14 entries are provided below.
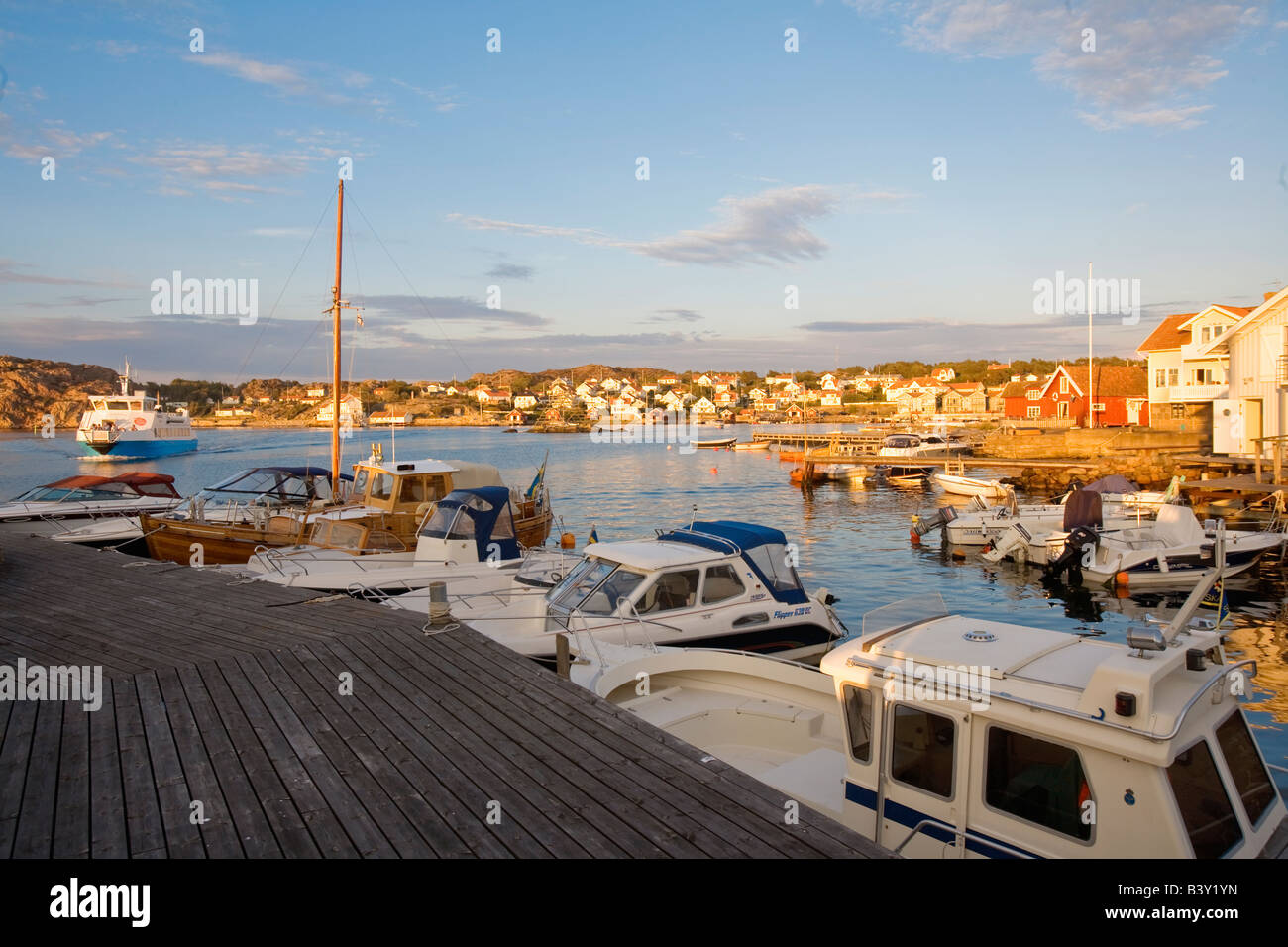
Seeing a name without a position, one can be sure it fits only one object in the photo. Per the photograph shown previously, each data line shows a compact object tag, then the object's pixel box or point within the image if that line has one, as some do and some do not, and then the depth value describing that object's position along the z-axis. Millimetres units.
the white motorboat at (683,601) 12617
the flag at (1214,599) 21633
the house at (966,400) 136500
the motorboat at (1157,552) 24016
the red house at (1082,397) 74500
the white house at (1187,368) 46969
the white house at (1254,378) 37062
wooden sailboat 20000
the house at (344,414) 130762
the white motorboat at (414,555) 16172
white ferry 85438
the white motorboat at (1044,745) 4805
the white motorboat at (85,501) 24000
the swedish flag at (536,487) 25625
